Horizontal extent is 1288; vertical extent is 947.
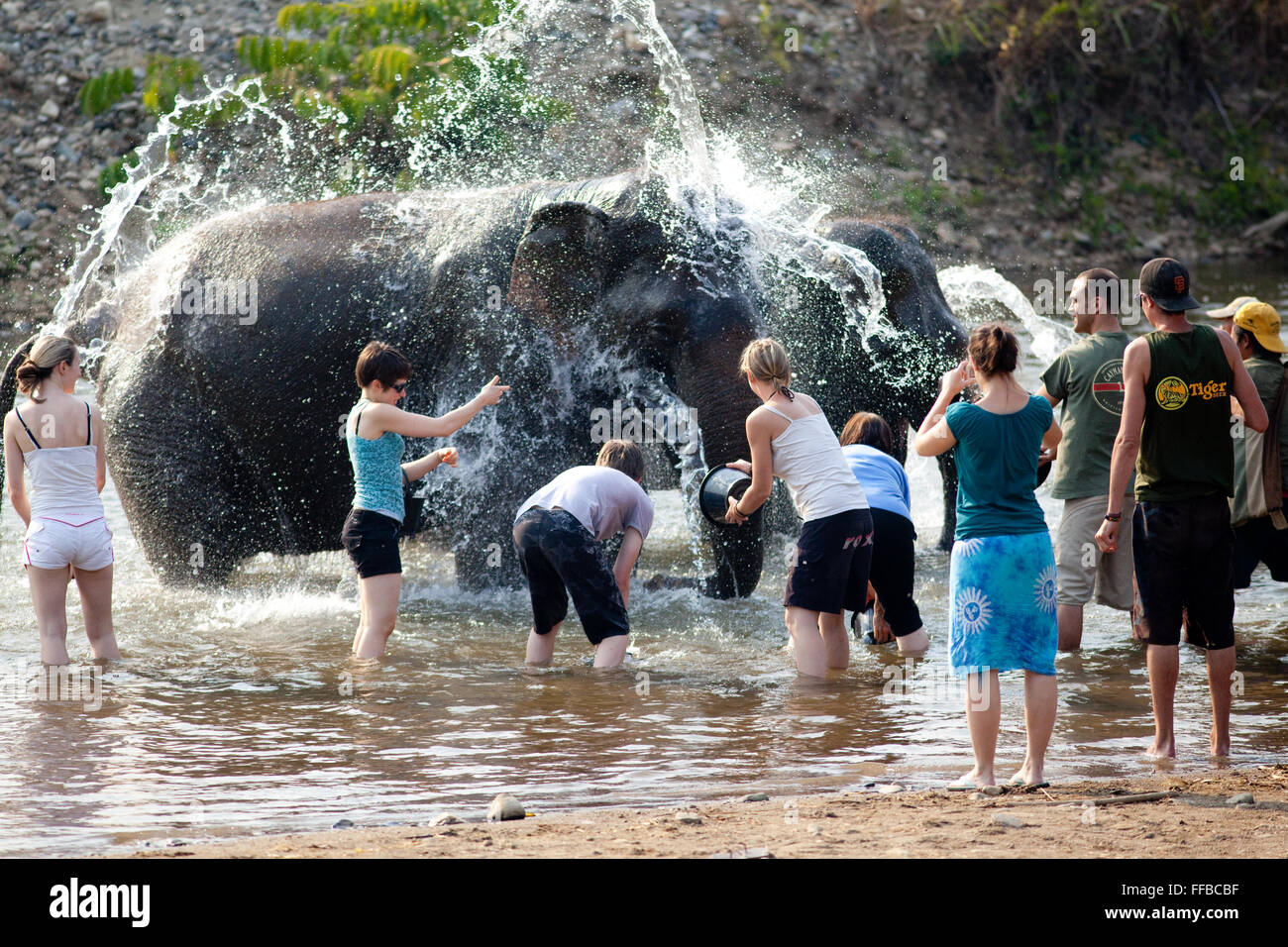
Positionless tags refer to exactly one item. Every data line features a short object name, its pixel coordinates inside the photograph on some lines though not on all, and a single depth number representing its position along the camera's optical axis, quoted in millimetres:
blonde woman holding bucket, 6512
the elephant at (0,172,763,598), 8336
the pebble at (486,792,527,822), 4809
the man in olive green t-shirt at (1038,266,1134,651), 7266
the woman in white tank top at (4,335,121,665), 6922
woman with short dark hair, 7047
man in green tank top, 5469
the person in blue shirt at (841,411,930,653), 6992
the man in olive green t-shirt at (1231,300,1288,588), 6746
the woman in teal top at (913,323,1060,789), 5102
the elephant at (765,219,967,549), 9609
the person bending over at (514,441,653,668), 6930
